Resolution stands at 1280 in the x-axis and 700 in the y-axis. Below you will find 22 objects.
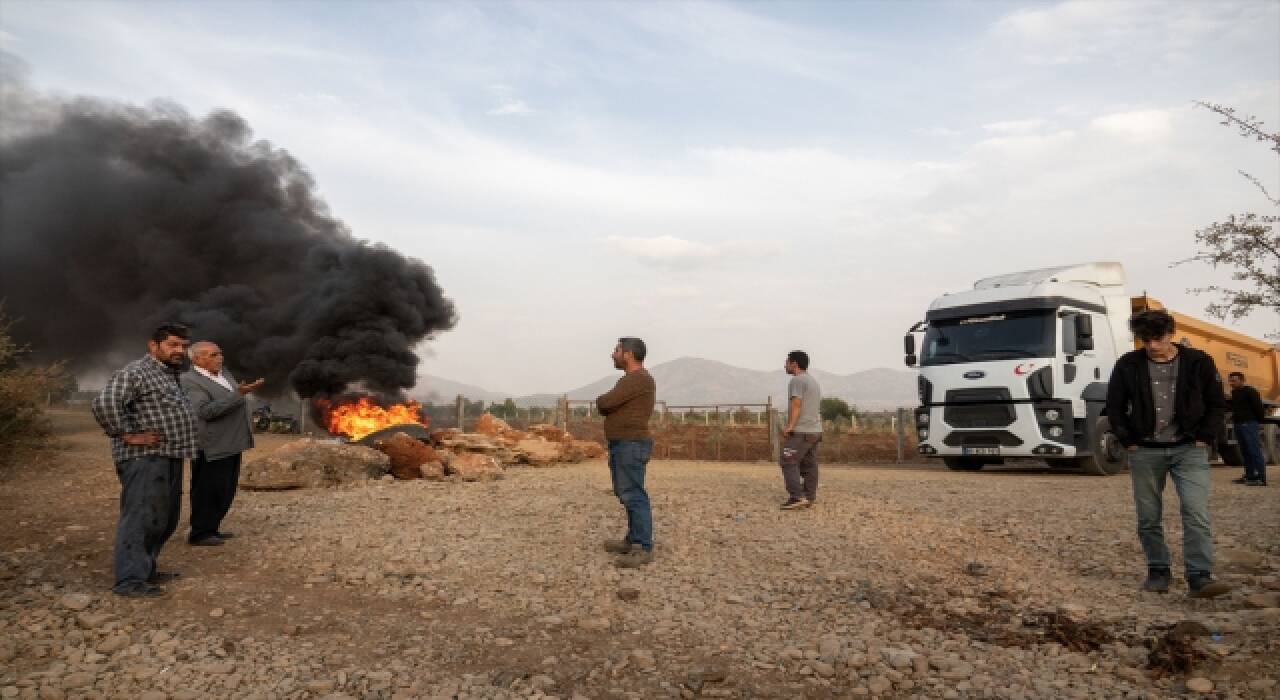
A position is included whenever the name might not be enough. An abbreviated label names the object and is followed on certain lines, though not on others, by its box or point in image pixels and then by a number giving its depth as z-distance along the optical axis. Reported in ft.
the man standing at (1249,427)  37.76
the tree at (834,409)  141.87
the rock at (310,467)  33.96
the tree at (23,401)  40.91
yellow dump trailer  47.70
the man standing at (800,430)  28.45
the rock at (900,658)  13.33
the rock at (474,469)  39.01
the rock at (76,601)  15.89
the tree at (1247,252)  28.99
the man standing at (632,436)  20.27
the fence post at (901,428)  67.05
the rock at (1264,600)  15.48
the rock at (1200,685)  11.74
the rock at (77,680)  12.68
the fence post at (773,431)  62.78
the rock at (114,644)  14.19
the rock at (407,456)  38.99
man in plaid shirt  16.76
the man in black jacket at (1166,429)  16.53
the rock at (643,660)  13.85
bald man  20.86
